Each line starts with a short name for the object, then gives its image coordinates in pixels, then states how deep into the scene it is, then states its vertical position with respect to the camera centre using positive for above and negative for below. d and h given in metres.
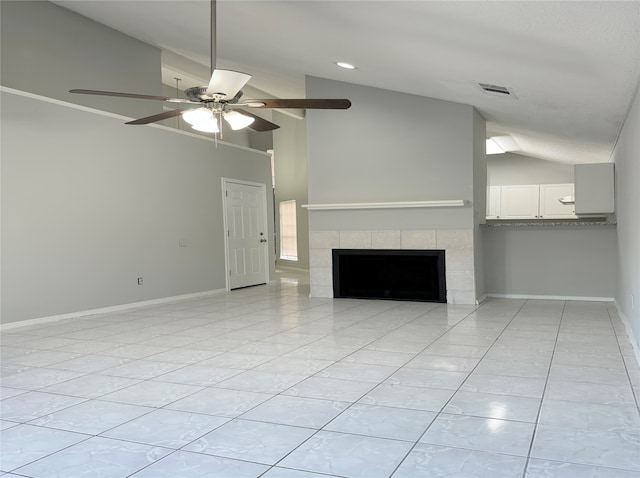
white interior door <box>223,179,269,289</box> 8.70 +0.06
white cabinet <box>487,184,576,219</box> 9.71 +0.52
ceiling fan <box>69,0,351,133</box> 3.62 +0.99
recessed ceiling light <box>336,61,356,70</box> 5.70 +1.84
